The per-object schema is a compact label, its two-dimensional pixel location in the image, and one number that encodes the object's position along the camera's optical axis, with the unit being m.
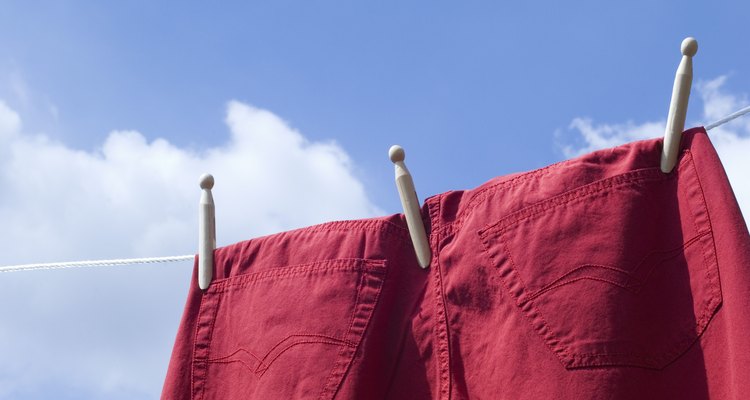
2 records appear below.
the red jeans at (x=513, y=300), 1.35
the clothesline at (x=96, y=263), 1.63
